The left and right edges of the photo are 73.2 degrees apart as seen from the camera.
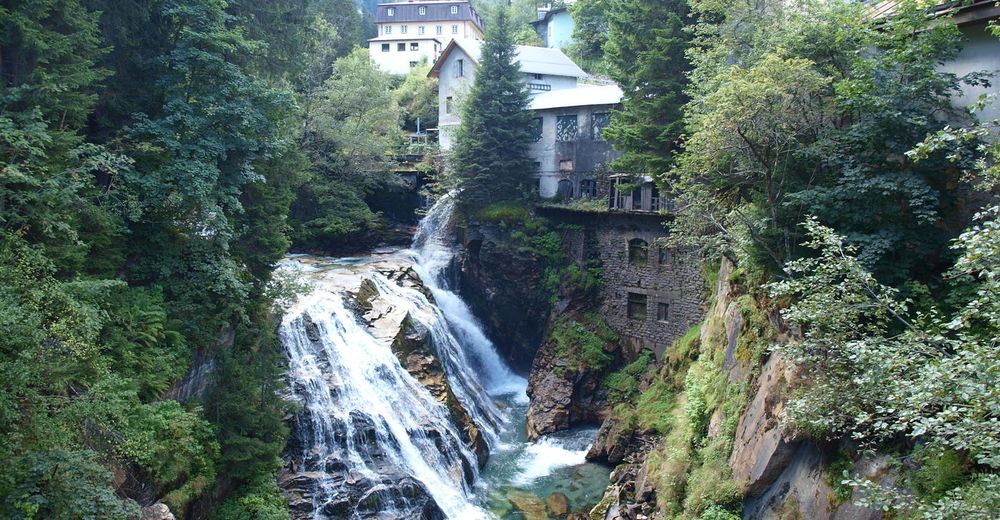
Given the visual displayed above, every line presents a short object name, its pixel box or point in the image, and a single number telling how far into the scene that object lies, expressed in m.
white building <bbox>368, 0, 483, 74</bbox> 57.28
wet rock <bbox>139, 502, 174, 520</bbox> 11.24
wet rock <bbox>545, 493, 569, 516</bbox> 17.39
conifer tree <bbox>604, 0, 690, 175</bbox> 21.89
